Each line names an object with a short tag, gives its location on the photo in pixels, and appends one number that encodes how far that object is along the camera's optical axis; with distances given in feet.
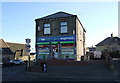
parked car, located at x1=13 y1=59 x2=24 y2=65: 67.45
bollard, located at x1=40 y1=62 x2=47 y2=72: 31.91
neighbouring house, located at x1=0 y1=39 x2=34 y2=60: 90.97
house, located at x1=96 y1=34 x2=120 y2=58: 88.03
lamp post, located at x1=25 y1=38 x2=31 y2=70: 33.90
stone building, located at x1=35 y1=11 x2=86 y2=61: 44.22
